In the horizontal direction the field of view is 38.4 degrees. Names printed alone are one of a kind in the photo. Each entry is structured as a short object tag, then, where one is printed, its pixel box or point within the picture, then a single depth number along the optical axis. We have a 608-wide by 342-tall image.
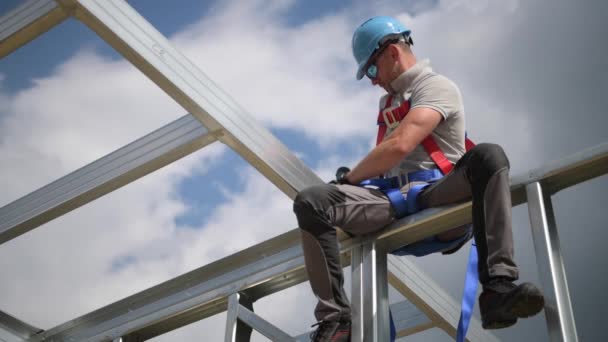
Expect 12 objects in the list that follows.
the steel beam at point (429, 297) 4.46
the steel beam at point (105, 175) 4.14
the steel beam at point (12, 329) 5.09
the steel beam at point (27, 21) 3.68
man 3.07
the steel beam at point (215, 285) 3.75
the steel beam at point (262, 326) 3.98
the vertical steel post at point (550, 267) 3.04
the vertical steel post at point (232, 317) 4.13
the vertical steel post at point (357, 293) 3.54
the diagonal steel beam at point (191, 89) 3.67
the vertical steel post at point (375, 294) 3.57
